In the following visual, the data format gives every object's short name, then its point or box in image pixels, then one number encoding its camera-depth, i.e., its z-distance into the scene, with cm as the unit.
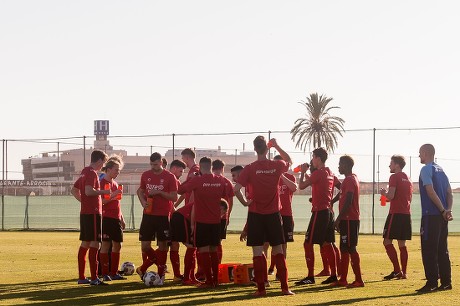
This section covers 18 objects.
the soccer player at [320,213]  1572
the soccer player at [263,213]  1401
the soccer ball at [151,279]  1559
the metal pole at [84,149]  4069
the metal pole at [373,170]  3714
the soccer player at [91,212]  1541
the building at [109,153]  5119
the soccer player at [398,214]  1688
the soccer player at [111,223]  1656
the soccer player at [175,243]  1623
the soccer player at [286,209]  1695
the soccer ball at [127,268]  1759
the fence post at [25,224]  4229
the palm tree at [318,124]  7525
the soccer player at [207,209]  1502
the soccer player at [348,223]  1526
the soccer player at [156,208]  1602
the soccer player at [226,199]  1529
